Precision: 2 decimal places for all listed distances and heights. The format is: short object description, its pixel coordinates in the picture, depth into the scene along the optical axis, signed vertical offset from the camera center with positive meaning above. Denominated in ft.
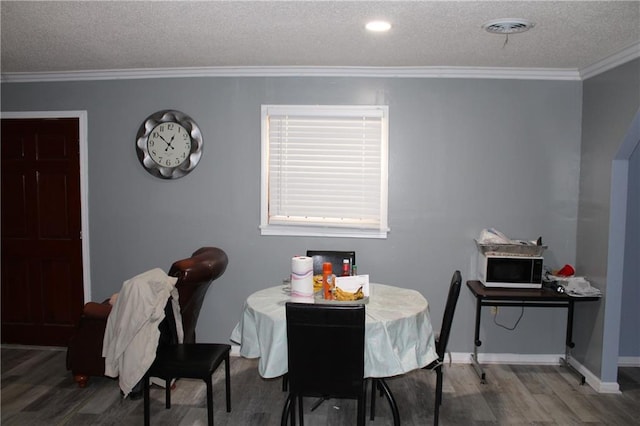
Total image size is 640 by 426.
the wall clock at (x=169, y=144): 14.58 +1.07
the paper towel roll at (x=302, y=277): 10.25 -1.91
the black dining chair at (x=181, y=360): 9.85 -3.55
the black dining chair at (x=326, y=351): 8.48 -2.87
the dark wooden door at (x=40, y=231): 15.20 -1.56
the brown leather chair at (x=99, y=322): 11.78 -3.38
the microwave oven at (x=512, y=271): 13.17 -2.20
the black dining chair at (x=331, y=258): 13.15 -1.93
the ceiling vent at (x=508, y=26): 9.55 +3.09
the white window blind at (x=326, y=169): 14.29 +0.42
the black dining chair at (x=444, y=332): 10.26 -3.06
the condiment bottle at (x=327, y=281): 10.67 -2.07
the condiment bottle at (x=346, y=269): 11.48 -1.93
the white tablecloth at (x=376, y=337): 9.37 -2.91
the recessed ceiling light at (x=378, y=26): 9.80 +3.11
